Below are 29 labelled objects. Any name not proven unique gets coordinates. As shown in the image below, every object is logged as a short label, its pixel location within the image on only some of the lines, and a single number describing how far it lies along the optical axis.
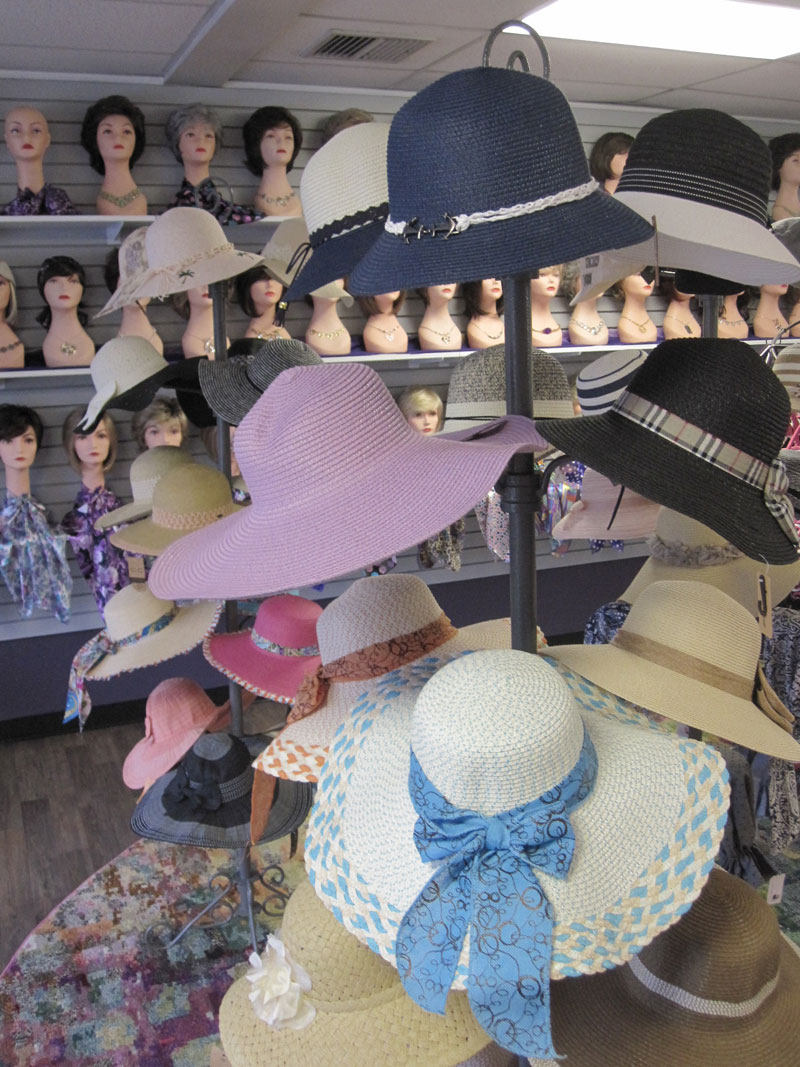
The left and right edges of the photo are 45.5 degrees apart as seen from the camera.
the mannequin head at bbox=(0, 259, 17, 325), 3.53
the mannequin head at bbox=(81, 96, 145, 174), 3.64
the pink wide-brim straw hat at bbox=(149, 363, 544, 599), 1.04
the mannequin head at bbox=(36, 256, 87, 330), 3.67
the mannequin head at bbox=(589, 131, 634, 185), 4.46
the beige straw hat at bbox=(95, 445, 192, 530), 2.43
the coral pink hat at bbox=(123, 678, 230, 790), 2.19
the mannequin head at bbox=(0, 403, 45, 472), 3.68
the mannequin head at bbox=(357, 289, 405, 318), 4.16
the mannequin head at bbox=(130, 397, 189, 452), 3.87
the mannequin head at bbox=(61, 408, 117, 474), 3.81
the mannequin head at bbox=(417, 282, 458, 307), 4.16
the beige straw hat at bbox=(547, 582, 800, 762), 1.19
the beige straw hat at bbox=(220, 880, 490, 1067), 1.13
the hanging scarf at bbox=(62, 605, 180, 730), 2.34
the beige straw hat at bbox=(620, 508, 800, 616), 1.93
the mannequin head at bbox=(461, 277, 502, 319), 4.41
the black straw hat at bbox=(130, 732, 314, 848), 1.99
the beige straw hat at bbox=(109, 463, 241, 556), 2.22
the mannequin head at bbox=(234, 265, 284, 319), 3.92
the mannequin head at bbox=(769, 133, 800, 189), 4.71
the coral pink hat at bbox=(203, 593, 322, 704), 1.98
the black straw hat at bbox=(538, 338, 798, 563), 1.12
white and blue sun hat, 0.91
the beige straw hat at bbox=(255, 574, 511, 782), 1.31
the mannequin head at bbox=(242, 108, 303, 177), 3.92
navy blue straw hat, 1.00
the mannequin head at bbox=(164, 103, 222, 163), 3.77
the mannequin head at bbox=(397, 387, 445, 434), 4.17
